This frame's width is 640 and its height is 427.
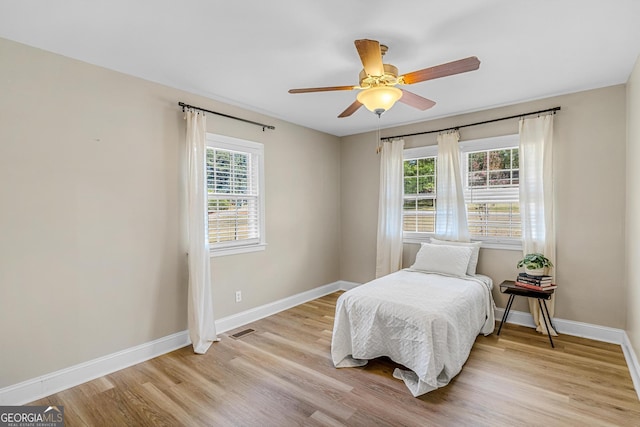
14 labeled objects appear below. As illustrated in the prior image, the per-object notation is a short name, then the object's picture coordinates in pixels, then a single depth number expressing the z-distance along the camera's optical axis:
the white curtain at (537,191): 3.38
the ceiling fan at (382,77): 1.92
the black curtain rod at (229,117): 3.14
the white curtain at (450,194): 3.97
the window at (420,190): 4.33
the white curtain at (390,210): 4.46
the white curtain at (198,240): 3.09
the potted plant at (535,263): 3.25
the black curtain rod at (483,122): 3.39
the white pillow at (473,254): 3.70
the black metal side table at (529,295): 3.10
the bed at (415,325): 2.42
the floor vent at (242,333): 3.43
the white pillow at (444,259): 3.61
